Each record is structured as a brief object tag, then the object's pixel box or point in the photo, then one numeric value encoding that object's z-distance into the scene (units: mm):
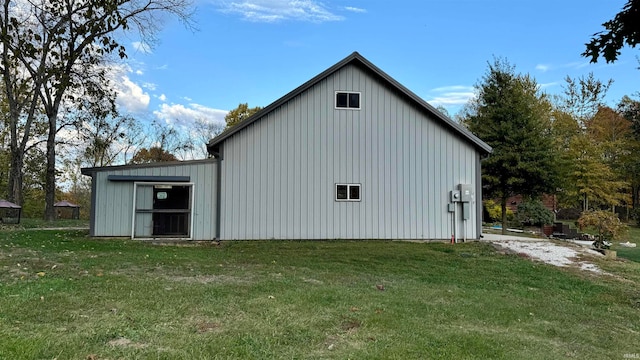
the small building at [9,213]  16984
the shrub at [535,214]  22250
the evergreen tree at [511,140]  18828
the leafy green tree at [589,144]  25141
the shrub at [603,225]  13094
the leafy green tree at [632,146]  29183
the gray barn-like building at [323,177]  12094
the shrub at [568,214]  35125
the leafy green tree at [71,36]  7371
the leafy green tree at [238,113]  36594
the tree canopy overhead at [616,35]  5383
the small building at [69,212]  27716
